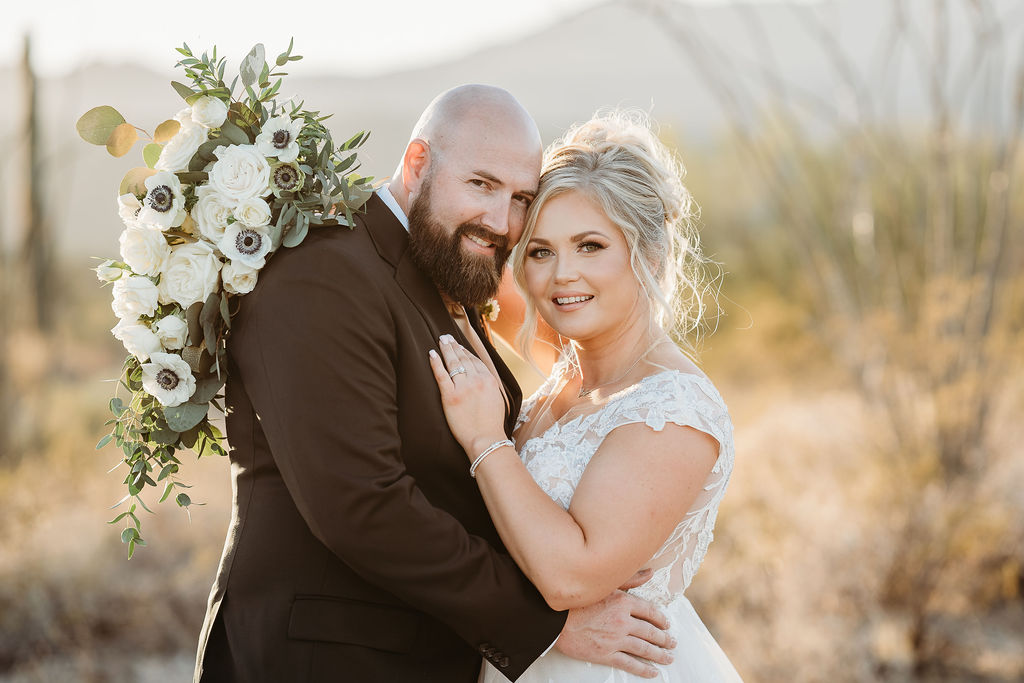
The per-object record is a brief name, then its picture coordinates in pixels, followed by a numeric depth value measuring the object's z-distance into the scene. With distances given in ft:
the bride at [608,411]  8.38
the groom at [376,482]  7.47
